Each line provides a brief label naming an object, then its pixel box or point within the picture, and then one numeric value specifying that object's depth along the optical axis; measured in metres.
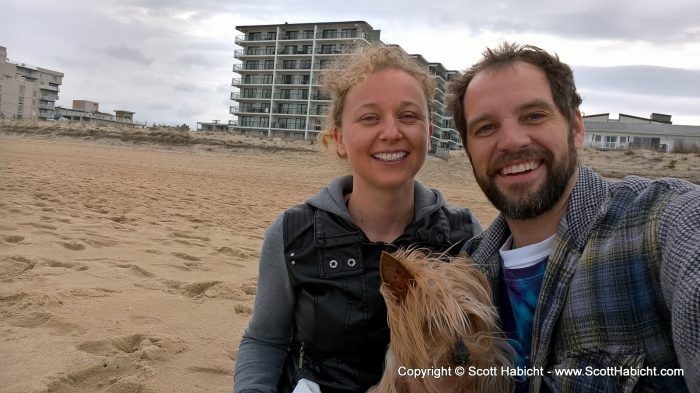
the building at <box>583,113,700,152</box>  59.03
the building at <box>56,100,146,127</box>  91.88
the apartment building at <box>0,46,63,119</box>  68.00
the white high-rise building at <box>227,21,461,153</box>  81.69
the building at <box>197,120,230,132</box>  83.62
